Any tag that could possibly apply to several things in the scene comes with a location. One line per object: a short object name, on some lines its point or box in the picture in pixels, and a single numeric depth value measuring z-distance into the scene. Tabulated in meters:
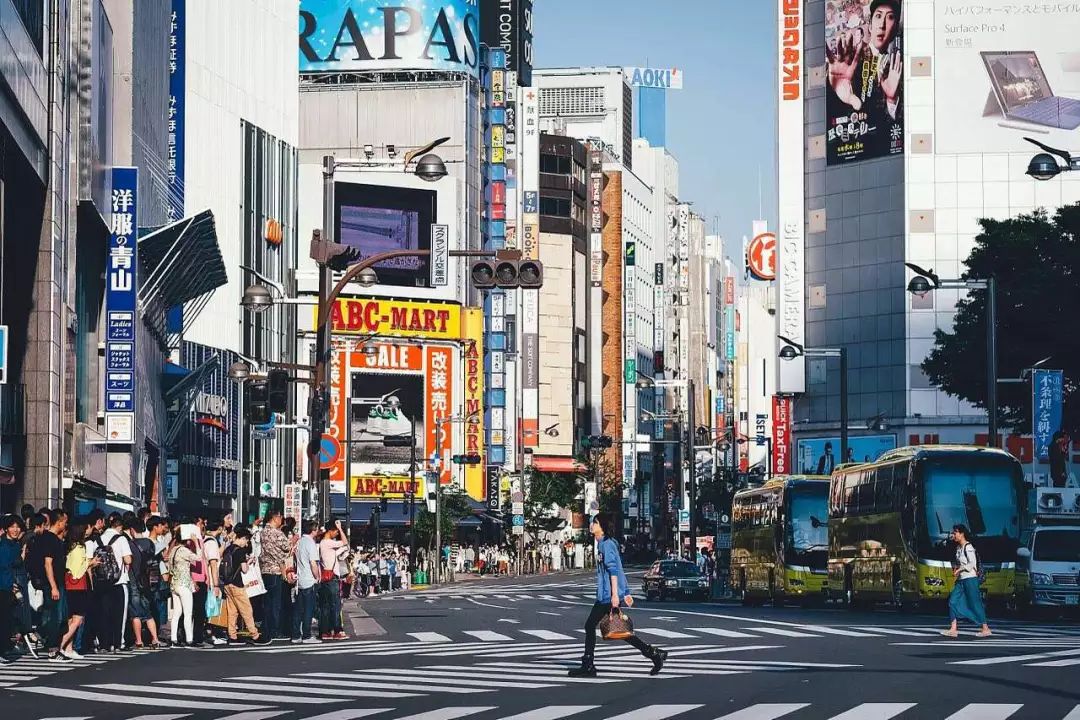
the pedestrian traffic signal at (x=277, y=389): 32.88
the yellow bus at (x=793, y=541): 47.88
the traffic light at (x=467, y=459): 86.06
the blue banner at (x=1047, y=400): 49.19
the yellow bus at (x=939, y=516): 38.34
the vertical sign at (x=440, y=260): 109.38
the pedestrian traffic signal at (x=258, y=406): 33.47
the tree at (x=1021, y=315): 51.56
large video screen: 108.88
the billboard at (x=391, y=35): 114.62
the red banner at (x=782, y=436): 113.00
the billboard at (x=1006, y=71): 100.88
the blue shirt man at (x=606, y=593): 21.03
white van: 39.44
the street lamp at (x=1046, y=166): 32.56
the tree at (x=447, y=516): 98.06
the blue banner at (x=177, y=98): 75.75
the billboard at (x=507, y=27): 134.62
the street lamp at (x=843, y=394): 63.12
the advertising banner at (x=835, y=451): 101.19
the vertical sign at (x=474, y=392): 111.31
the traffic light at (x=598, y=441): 105.81
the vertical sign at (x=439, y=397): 109.75
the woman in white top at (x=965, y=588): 29.11
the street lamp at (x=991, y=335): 45.28
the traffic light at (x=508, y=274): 28.38
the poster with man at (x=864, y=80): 101.56
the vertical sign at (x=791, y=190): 107.19
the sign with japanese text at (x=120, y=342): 48.06
